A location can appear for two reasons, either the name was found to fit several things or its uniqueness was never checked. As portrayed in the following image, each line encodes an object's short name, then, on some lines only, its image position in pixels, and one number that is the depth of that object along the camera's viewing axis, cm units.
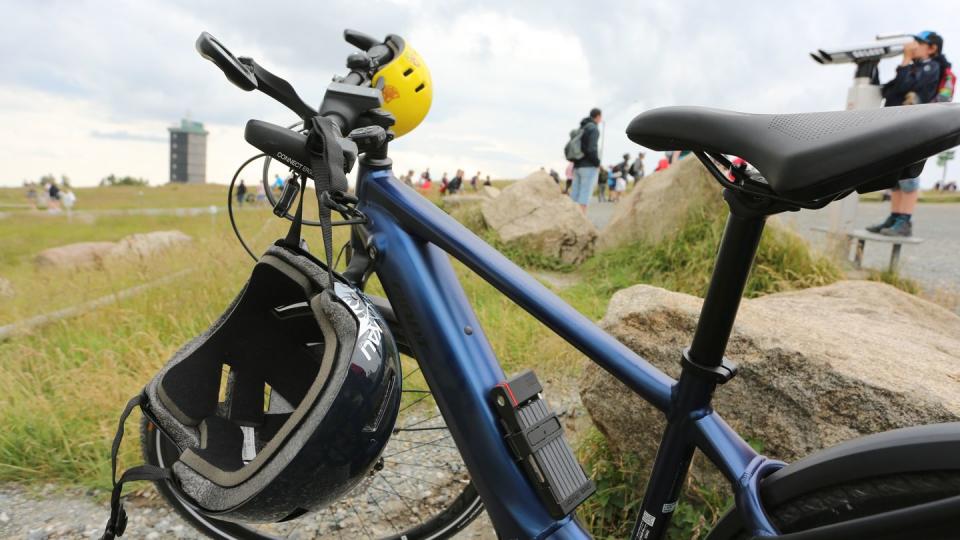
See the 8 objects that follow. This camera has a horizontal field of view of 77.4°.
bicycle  89
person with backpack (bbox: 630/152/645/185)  2410
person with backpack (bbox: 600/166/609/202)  2419
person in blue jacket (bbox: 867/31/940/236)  536
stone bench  529
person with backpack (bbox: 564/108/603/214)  912
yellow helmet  176
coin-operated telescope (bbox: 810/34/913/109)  569
